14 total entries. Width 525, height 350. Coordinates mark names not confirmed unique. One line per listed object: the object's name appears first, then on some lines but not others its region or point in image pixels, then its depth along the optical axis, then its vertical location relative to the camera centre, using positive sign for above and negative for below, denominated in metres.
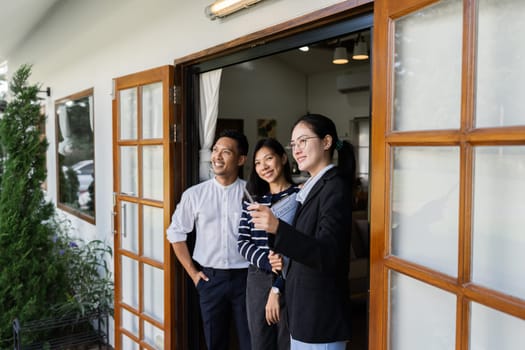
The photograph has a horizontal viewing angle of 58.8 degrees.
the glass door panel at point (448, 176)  1.21 -0.06
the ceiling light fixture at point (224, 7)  2.35 +0.77
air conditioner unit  6.81 +1.08
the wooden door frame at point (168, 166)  2.84 -0.07
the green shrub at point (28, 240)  3.80 -0.71
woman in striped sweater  2.08 -0.46
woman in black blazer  1.60 -0.31
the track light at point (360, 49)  5.27 +1.19
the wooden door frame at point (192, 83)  2.22 +0.45
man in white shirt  2.57 -0.49
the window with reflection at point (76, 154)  4.82 +0.01
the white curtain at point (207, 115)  2.88 +0.25
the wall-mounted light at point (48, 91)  6.05 +0.83
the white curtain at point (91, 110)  4.59 +0.45
